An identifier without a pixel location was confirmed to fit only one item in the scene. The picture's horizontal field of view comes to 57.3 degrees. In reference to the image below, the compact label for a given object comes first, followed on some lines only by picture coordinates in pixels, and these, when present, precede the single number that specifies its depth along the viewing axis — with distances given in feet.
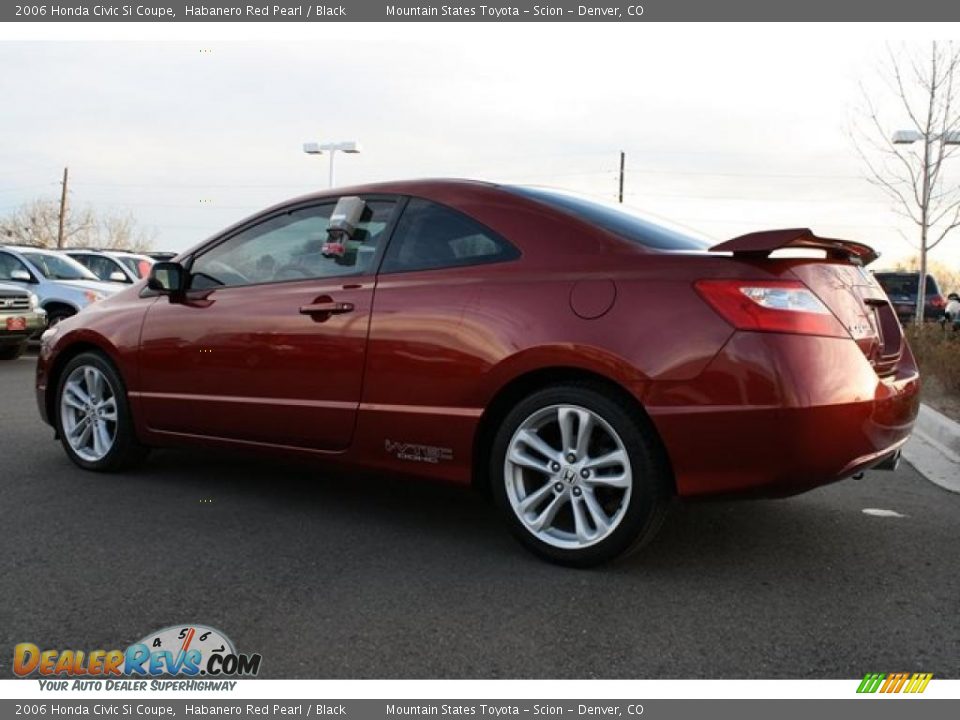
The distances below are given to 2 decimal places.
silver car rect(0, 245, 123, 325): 43.83
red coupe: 10.27
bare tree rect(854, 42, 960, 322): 44.06
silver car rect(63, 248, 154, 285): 51.80
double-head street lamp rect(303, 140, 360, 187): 74.64
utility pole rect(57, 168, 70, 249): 197.90
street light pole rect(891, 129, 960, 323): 44.21
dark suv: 69.47
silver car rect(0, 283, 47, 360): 38.68
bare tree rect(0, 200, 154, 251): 225.76
